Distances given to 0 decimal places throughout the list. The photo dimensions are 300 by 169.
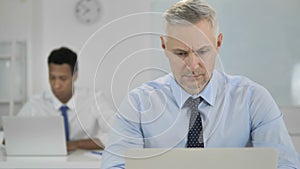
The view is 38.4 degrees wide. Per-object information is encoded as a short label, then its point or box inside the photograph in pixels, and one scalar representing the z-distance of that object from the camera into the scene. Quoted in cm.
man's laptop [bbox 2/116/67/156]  201
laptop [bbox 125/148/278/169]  89
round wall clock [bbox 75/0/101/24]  416
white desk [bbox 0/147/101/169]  197
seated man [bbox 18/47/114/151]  257
